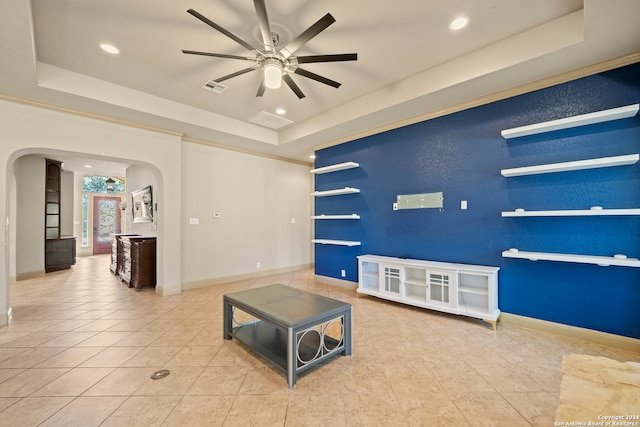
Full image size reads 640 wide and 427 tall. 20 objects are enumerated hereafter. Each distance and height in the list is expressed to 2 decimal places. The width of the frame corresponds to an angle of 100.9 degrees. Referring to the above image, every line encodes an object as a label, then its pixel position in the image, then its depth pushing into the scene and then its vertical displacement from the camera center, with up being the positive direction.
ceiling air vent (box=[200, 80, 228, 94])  3.58 +1.83
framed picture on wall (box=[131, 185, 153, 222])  5.59 +0.32
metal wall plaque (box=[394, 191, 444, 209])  3.99 +0.24
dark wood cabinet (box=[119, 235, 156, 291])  4.92 -0.83
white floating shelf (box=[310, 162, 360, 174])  4.91 +0.95
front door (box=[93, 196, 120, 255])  10.19 -0.09
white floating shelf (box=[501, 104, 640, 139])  2.55 +0.98
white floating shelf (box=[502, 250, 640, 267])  2.50 -0.45
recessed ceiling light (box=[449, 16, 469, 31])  2.54 +1.88
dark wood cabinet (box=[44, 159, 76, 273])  6.59 -0.29
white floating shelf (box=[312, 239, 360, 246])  4.93 -0.49
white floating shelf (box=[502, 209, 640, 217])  2.47 +0.02
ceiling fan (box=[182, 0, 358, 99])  2.07 +1.51
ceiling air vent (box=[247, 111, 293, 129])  4.62 +1.79
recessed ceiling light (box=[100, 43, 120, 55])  2.86 +1.88
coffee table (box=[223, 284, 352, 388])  2.19 -1.01
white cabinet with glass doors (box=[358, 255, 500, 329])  3.31 -0.98
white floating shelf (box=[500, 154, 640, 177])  2.54 +0.52
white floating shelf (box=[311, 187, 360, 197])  4.90 +0.49
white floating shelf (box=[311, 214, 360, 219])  4.93 +0.01
